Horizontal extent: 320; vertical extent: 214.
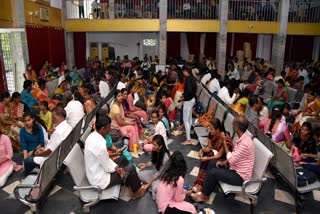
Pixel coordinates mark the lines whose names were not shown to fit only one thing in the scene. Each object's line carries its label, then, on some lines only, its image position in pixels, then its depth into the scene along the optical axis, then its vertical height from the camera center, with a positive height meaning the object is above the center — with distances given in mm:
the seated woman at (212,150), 4902 -1793
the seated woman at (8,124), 6613 -1868
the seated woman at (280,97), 8505 -1581
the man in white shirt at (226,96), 7898 -1419
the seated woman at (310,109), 7098 -1627
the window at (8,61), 10234 -734
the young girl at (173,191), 3919 -1975
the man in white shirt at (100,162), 4176 -1706
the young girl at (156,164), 4680 -1982
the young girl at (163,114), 6703 -1629
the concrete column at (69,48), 16939 -430
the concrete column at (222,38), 15728 +212
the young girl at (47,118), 6570 -1683
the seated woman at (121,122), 6602 -1795
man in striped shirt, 4371 -1774
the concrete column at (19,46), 11000 -198
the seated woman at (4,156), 5207 -2018
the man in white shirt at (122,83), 9120 -1284
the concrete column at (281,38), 16019 +238
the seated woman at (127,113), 7400 -1835
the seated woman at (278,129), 5488 -1595
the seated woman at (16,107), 7134 -1592
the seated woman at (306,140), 5235 -1713
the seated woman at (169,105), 8411 -1840
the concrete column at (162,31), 15532 +555
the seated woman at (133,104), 8023 -1719
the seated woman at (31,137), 5188 -1670
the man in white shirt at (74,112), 6609 -1554
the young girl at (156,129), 6031 -1763
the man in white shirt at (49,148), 5004 -1798
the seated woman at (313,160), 4785 -1956
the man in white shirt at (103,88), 9898 -1542
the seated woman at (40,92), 8477 -1462
